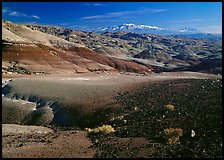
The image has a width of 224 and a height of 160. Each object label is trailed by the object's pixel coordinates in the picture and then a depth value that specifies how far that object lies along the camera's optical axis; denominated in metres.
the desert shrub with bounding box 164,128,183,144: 14.79
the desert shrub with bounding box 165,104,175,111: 20.48
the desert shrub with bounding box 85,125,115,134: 17.93
